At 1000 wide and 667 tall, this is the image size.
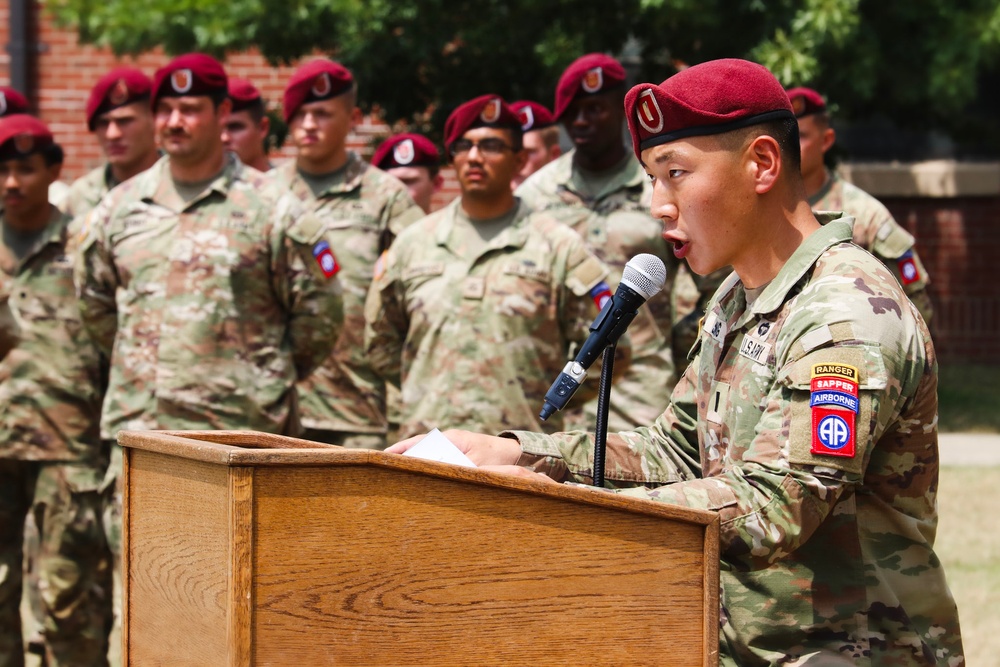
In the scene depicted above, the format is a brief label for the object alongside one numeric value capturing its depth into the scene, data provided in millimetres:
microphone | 5598
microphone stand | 5605
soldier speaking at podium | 4961
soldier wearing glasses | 11602
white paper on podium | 5395
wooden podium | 4559
